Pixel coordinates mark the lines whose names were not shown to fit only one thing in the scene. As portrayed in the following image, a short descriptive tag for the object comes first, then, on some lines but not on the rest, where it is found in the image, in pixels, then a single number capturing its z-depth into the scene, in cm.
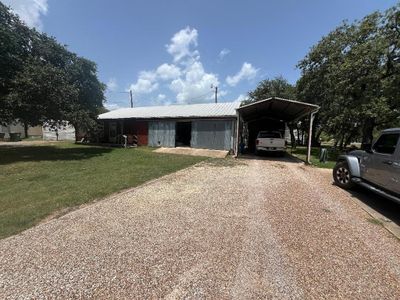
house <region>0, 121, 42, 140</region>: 3684
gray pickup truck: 525
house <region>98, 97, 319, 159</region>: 1661
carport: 1312
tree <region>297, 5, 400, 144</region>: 1398
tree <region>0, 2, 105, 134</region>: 1245
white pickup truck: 1494
